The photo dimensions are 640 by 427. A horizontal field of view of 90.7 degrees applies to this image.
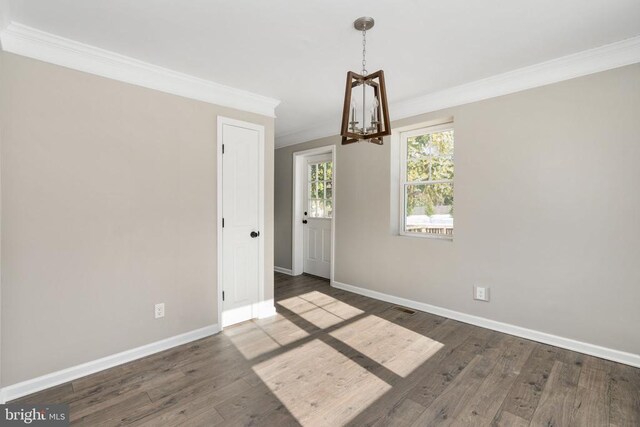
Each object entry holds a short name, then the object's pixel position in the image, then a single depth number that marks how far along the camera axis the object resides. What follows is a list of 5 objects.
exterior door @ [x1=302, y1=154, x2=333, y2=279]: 5.06
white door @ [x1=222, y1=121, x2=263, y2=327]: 3.19
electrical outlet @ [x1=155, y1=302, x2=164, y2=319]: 2.72
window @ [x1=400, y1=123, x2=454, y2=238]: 3.56
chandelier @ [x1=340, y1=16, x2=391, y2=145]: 1.70
